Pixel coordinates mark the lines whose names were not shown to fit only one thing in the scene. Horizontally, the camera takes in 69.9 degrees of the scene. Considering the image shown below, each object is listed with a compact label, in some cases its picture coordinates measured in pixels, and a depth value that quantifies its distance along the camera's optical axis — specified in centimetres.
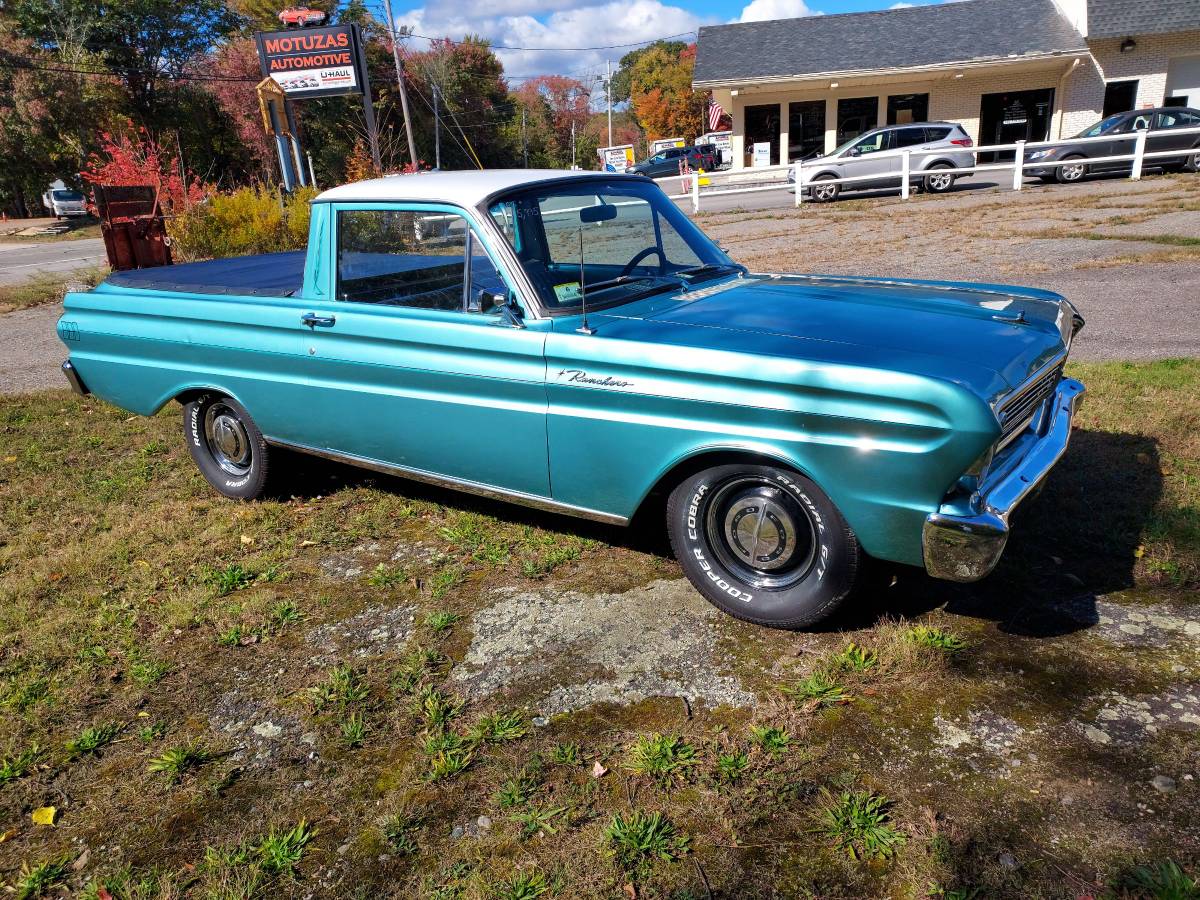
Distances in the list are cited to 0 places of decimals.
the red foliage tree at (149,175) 1457
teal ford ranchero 290
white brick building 2861
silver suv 1947
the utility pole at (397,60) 3350
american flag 3723
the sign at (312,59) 1986
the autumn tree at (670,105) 6294
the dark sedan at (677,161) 3753
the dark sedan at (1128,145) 1853
